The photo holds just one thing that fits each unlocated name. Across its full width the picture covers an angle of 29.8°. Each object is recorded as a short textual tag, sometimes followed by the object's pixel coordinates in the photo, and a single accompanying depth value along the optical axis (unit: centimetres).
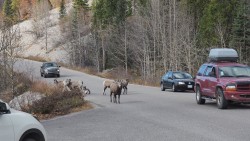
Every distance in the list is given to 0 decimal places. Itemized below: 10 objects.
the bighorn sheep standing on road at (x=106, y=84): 3115
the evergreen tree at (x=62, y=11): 12444
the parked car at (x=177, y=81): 3434
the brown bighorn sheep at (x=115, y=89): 2427
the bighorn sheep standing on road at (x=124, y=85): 3173
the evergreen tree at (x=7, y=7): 12886
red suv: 1861
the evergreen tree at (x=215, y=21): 6481
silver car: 5703
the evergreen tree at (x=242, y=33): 6056
